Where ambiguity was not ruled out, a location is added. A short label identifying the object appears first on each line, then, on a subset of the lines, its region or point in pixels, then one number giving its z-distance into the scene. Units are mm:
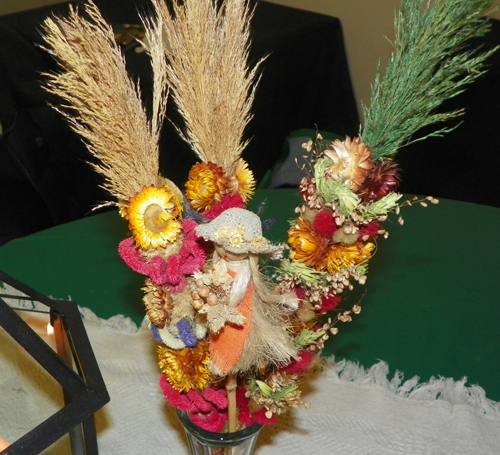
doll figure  533
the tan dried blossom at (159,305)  563
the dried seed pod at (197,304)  534
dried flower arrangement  522
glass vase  630
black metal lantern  478
